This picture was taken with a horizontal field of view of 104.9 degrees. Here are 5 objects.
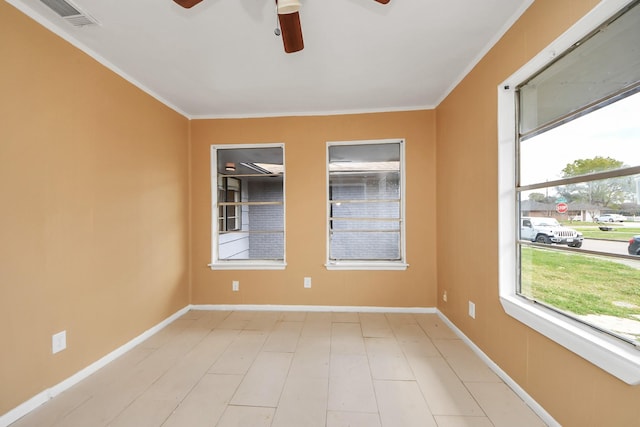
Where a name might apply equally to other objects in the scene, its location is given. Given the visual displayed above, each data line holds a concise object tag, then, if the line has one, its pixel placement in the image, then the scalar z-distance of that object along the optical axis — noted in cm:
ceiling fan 119
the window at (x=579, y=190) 114
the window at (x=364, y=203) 326
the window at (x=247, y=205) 334
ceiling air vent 154
